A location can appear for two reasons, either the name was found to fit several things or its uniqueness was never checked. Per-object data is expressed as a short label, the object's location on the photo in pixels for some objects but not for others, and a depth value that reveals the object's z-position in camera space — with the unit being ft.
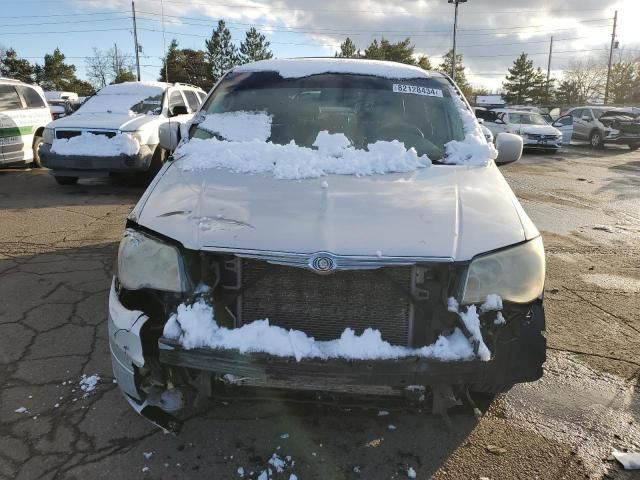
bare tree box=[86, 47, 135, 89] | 212.84
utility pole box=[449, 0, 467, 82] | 120.80
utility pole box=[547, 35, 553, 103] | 217.97
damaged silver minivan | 6.61
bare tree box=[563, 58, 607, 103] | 225.35
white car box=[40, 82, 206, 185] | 26.71
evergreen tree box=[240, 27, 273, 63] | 187.21
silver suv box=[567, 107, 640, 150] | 67.46
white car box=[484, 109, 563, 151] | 59.26
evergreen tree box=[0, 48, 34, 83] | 181.88
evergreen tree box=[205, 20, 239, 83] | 191.83
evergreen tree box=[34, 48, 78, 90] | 187.01
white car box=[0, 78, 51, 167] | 31.91
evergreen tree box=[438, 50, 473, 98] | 210.79
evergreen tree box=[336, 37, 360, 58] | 173.78
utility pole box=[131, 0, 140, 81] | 159.47
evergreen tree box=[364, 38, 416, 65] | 176.55
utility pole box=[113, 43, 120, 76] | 218.03
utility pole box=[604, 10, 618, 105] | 178.91
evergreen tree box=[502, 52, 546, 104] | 216.13
